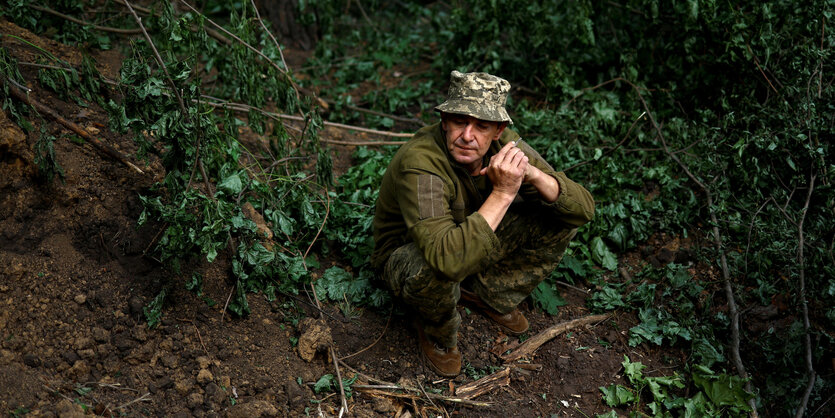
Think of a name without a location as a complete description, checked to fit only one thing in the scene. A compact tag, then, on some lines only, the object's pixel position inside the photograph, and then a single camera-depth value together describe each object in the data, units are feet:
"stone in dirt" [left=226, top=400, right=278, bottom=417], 9.16
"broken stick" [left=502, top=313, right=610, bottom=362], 11.87
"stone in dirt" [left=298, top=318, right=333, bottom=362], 10.68
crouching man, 9.34
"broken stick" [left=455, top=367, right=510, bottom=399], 10.90
